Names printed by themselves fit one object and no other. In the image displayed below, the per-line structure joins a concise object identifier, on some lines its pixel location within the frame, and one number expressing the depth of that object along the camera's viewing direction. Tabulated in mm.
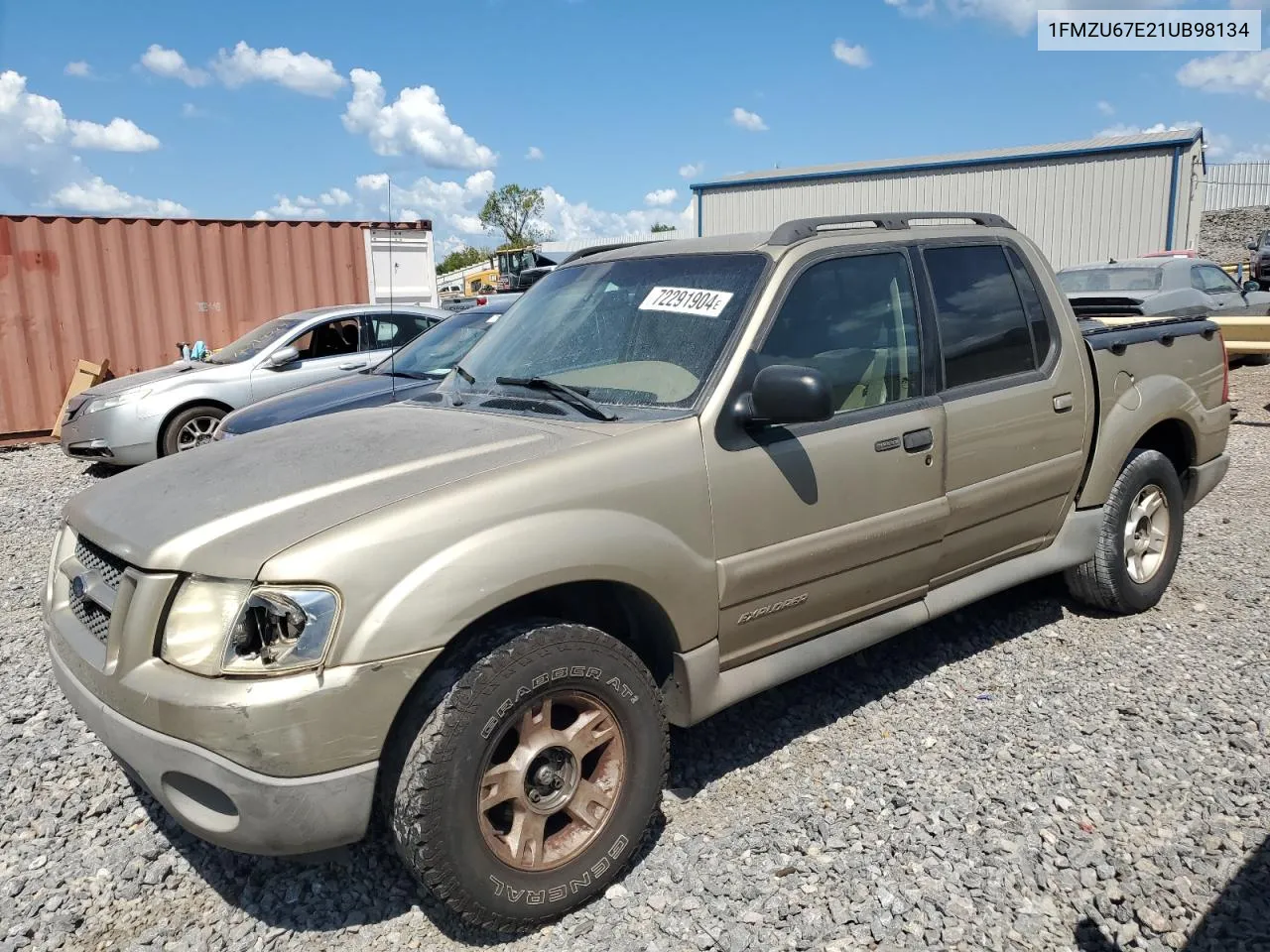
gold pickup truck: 2201
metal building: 22500
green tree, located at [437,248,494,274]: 71312
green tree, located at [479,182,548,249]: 78000
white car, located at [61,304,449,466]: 9250
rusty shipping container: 12109
